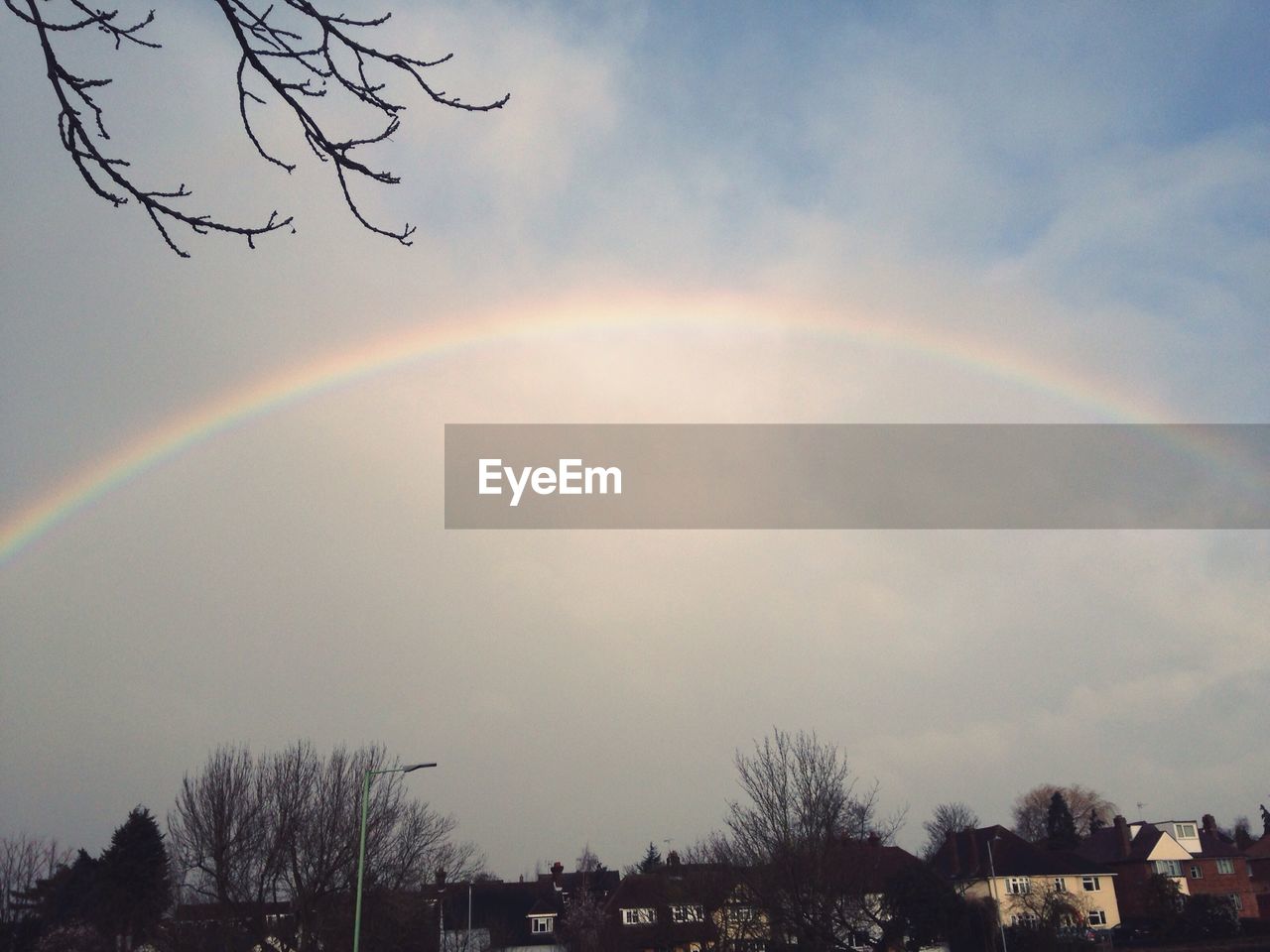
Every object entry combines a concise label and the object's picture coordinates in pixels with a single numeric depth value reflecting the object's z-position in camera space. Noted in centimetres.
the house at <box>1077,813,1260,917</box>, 6450
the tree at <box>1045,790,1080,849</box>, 9135
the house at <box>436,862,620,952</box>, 6078
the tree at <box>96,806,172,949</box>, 5328
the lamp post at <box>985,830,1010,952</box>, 5516
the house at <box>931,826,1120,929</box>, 5788
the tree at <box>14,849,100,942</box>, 5484
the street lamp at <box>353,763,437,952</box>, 2546
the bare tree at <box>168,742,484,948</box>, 3159
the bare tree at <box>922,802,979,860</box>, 7719
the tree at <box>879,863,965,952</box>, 3535
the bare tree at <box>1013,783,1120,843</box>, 10884
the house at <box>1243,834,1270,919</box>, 7438
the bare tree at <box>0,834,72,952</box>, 4354
